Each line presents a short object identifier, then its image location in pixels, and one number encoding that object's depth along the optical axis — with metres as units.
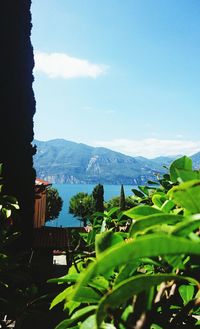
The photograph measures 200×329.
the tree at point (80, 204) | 48.12
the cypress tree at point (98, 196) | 37.66
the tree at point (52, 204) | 44.32
